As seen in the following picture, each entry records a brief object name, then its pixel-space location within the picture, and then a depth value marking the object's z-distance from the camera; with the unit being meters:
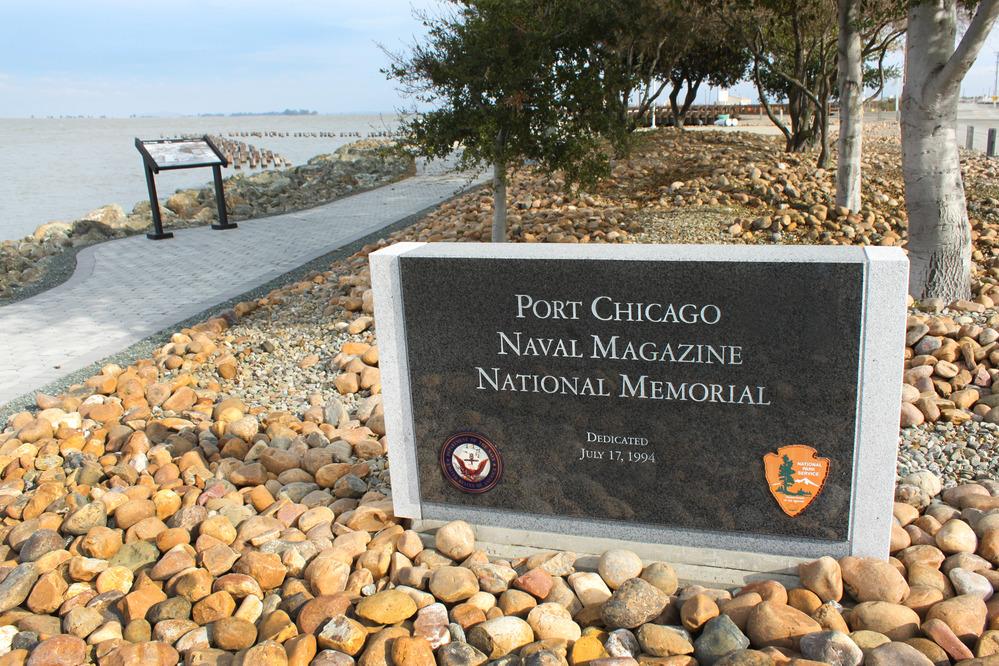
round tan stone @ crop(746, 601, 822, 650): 2.71
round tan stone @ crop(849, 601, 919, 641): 2.73
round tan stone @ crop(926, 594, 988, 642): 2.69
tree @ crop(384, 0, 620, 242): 8.13
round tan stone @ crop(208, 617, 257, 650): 2.87
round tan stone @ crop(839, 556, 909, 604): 2.90
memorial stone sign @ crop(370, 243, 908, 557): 2.94
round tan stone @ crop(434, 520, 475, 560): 3.45
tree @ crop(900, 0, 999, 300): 6.58
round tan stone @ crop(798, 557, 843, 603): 2.97
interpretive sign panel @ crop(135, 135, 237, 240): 13.54
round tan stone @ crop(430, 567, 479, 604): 3.07
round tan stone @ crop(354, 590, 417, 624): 2.90
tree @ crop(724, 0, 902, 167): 12.56
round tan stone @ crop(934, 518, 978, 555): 3.17
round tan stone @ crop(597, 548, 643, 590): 3.19
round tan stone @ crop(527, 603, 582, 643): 2.88
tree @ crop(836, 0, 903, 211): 9.38
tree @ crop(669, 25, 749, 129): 22.83
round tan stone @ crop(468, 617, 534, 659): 2.78
